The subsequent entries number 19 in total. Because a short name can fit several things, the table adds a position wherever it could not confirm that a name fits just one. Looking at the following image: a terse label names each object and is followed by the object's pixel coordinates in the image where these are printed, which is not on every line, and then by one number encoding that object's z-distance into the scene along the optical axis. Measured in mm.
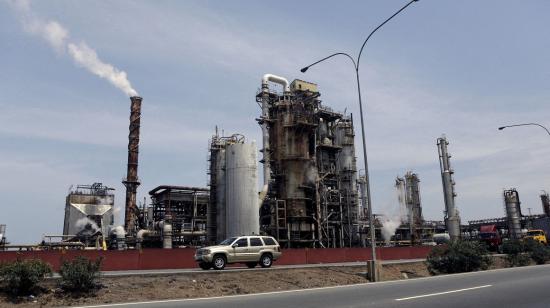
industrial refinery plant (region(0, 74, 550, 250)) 45531
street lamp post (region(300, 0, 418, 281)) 21281
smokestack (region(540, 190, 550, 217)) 91000
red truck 47312
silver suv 22922
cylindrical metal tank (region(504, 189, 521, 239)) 59219
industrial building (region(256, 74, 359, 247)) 50875
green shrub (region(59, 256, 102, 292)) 15414
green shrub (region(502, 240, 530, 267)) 32000
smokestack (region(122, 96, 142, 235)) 61850
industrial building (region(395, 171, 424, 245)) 75225
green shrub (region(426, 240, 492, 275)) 27125
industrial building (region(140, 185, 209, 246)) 56281
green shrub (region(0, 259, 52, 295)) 14594
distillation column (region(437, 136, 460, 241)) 58781
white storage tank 43812
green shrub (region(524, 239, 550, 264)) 33469
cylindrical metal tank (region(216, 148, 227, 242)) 47469
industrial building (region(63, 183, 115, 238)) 70181
